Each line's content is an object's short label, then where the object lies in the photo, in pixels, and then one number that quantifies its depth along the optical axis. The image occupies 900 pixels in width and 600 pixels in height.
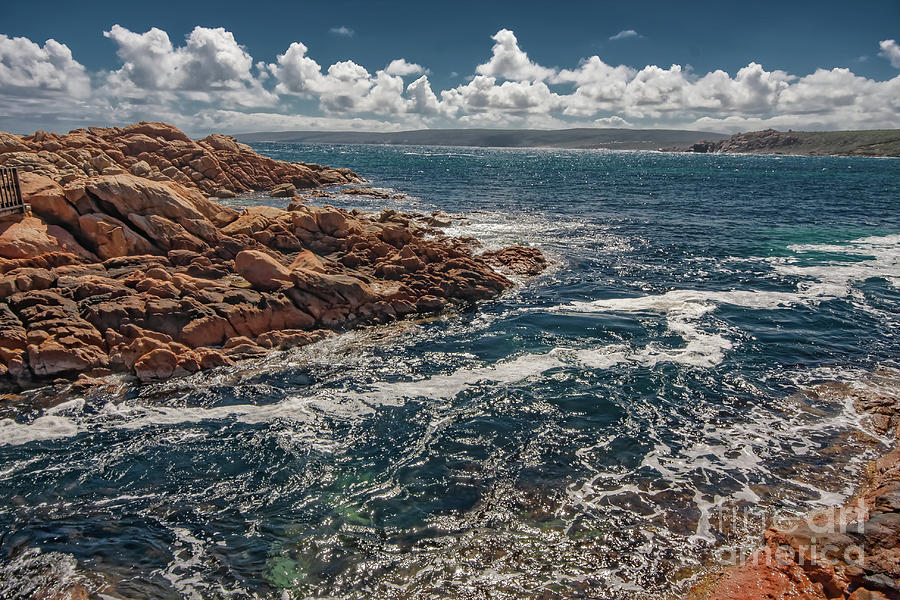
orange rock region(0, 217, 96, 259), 23.03
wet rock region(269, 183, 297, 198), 63.94
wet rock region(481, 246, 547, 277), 34.77
